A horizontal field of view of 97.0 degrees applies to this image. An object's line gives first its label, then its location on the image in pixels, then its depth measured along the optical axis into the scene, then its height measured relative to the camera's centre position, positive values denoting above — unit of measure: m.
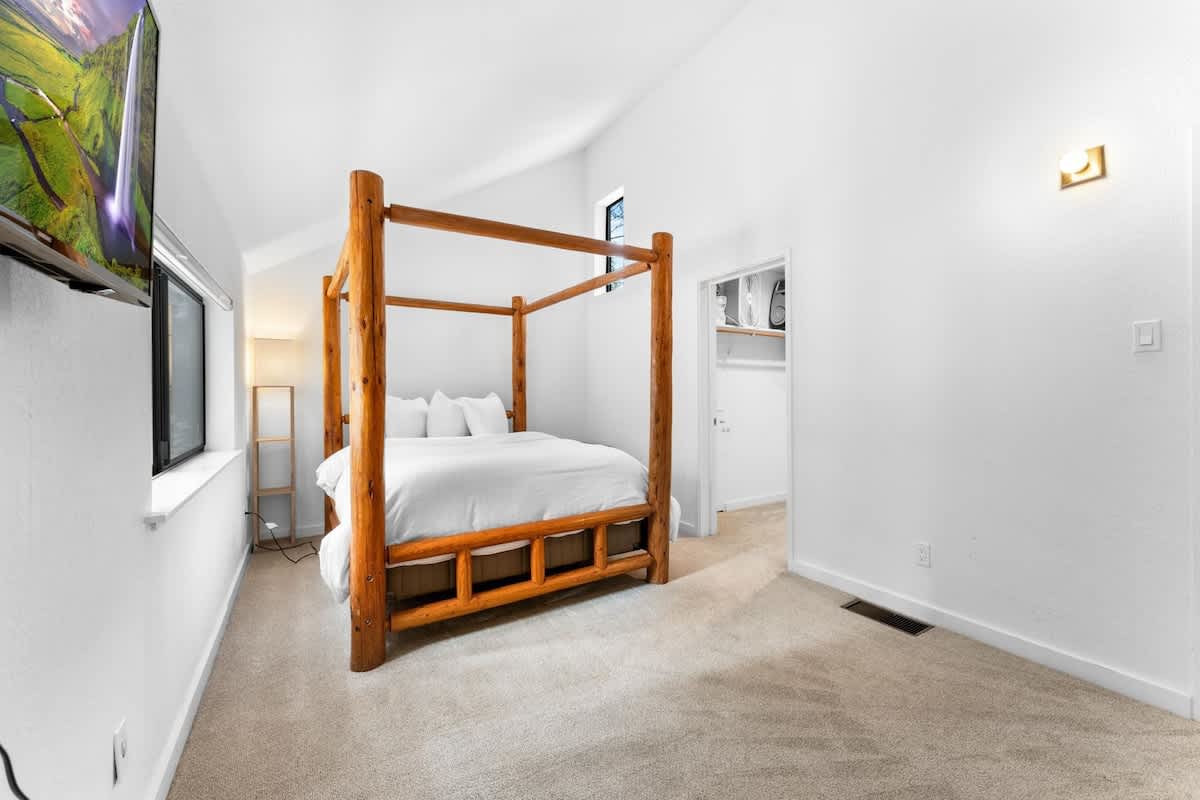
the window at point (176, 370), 2.11 +0.15
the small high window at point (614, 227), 4.96 +1.63
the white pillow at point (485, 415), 4.05 -0.13
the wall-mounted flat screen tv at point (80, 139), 0.59 +0.37
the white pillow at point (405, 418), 3.92 -0.13
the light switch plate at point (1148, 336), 1.80 +0.18
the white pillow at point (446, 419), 4.00 -0.15
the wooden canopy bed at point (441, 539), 2.07 -0.42
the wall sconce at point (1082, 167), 1.93 +0.83
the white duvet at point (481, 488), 2.25 -0.43
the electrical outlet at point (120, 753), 1.12 -0.76
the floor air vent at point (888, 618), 2.42 -1.07
